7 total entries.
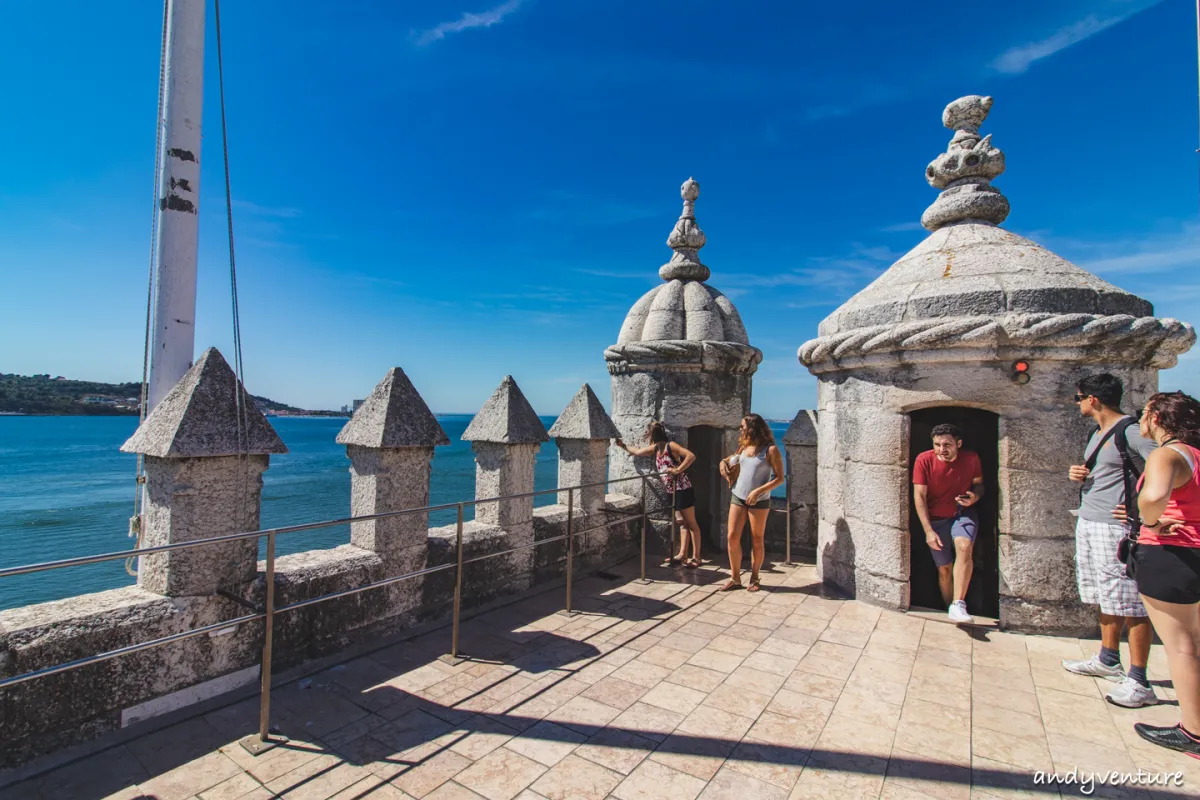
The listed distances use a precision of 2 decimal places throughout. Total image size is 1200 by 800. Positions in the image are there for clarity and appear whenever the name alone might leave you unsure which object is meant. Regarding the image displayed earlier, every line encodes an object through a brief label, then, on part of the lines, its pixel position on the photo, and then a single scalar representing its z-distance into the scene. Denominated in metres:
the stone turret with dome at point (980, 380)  4.50
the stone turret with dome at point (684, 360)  7.46
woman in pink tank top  2.84
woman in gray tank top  5.65
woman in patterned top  6.58
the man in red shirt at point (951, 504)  4.68
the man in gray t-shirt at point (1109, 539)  3.42
